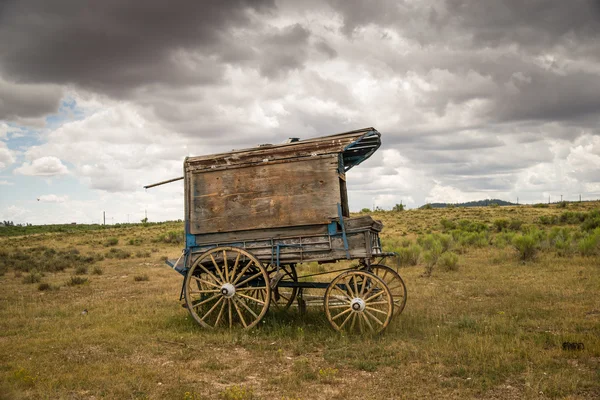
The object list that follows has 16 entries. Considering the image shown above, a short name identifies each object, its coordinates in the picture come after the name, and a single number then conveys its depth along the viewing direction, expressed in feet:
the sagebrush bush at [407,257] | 61.09
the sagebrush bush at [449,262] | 54.65
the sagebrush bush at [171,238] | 115.75
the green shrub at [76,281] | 53.42
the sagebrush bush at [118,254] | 85.87
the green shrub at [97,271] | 63.12
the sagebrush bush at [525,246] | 56.90
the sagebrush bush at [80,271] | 63.93
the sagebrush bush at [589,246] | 57.21
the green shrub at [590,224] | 83.82
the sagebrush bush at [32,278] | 56.13
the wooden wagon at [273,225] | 28.86
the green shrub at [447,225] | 109.19
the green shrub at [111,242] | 116.06
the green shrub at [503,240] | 71.56
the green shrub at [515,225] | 95.70
